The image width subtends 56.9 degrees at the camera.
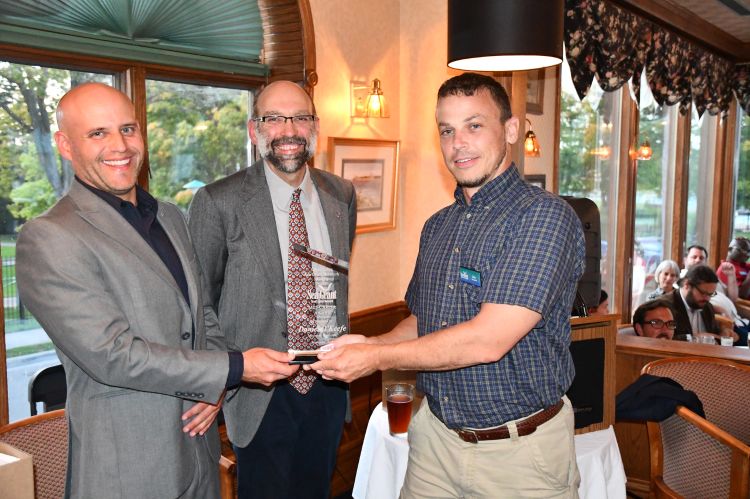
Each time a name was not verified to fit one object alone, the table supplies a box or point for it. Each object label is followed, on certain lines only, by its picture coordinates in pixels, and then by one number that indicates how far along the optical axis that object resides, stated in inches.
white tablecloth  94.5
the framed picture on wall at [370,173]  157.3
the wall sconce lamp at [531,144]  192.1
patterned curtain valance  207.9
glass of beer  98.5
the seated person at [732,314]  259.3
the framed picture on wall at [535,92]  198.4
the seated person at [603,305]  199.2
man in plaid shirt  69.2
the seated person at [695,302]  229.1
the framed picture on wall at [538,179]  201.5
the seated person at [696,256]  290.8
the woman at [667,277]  267.0
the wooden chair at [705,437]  101.7
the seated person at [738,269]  309.7
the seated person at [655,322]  197.0
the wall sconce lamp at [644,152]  274.5
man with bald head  67.5
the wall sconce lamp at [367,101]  159.0
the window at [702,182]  352.8
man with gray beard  89.8
